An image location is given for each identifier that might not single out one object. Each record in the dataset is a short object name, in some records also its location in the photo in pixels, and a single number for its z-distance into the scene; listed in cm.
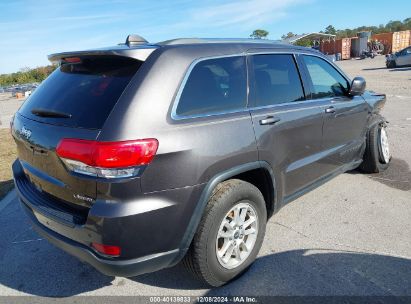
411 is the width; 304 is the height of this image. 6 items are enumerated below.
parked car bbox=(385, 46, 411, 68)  2736
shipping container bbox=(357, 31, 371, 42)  4746
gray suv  229
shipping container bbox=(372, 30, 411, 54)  4725
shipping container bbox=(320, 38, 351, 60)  4856
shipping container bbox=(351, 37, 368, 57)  4762
